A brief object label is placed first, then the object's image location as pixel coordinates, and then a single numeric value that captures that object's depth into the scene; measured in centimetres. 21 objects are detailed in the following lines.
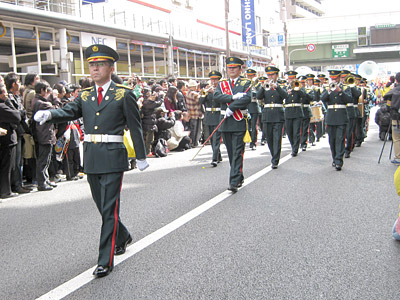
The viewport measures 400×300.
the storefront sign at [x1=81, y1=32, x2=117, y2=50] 2098
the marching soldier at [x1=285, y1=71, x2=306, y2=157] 1153
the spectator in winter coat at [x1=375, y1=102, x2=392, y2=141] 1448
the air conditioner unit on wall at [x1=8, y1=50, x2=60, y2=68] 1833
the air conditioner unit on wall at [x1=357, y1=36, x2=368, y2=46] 4503
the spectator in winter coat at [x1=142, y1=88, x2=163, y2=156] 1138
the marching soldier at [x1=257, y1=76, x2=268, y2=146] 1298
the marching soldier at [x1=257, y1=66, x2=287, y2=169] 960
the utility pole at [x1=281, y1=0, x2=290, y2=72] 4053
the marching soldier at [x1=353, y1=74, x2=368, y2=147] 1294
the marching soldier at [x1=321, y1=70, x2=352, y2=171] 930
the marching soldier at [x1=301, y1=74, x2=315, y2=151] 1272
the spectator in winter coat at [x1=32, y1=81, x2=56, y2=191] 800
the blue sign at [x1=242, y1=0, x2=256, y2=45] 3959
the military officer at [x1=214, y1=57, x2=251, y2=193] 727
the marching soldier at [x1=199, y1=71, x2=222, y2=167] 1083
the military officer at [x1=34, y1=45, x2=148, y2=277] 416
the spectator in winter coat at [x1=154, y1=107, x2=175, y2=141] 1231
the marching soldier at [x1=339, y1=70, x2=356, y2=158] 1104
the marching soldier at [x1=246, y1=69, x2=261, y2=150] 1353
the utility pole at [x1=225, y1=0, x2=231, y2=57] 2976
